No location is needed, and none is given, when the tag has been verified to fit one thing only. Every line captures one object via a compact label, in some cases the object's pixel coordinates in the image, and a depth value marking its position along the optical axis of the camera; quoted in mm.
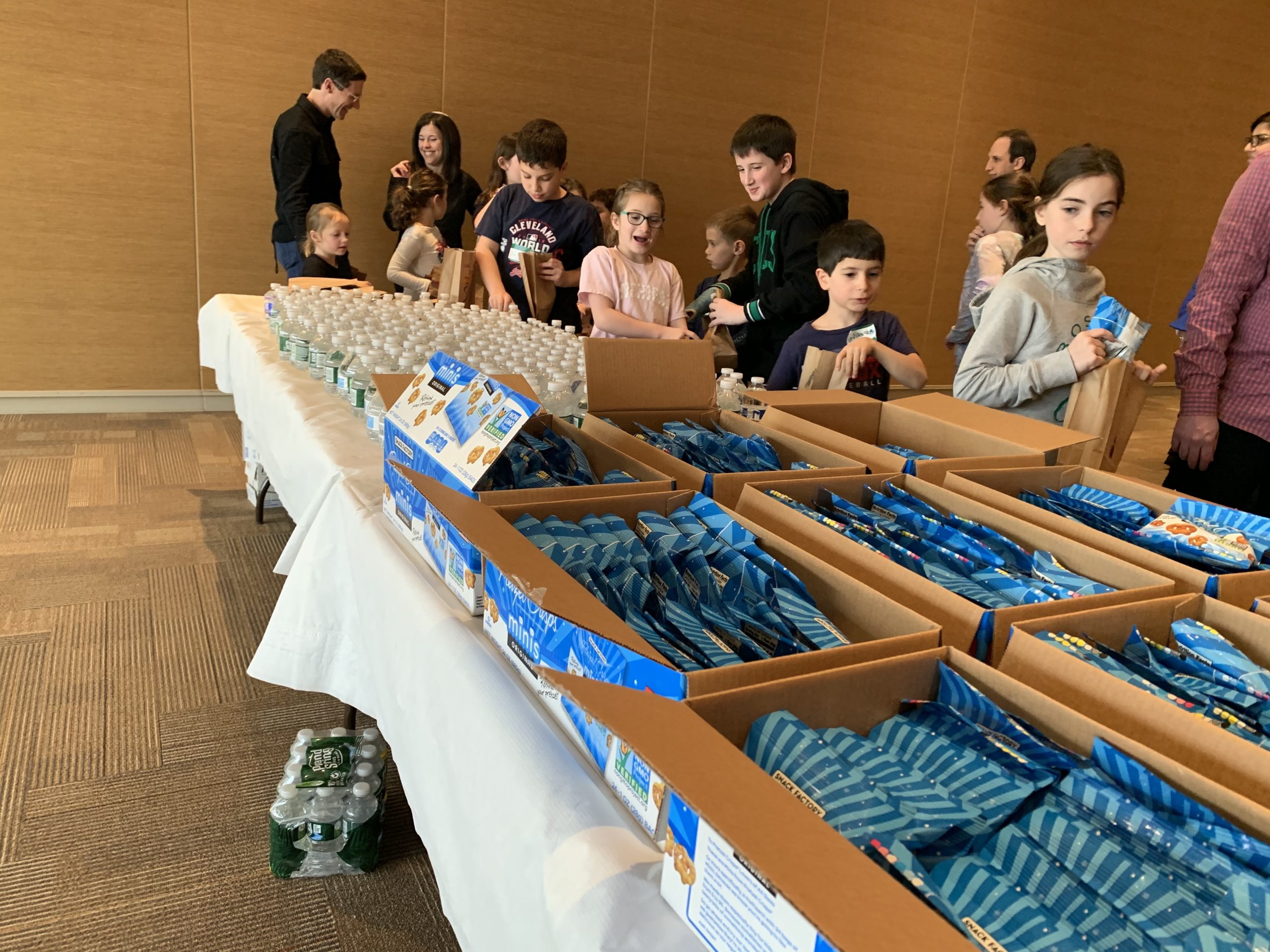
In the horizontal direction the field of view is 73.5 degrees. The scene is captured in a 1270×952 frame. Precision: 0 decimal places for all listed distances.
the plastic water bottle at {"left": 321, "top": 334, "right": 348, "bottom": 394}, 1750
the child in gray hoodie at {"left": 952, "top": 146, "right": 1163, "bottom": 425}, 1682
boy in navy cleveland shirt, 2840
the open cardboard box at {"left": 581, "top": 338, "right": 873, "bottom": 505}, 1334
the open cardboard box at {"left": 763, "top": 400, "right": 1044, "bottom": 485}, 1281
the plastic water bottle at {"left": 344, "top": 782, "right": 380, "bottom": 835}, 1498
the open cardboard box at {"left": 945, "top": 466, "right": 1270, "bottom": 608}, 900
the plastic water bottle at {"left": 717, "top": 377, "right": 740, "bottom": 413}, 1713
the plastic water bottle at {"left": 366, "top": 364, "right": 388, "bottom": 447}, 1495
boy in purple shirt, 1982
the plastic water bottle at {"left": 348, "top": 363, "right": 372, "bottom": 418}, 1604
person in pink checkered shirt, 1720
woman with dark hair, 4105
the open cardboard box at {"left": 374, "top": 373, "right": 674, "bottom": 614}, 916
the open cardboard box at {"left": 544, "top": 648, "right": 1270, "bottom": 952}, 415
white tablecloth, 600
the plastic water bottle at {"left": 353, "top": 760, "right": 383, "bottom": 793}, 1560
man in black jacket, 3455
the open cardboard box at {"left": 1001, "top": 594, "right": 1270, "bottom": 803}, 590
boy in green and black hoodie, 2455
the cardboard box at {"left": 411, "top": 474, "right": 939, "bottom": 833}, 633
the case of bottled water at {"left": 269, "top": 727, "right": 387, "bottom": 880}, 1478
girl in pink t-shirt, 2426
